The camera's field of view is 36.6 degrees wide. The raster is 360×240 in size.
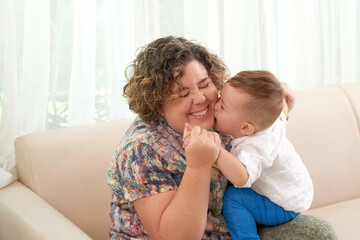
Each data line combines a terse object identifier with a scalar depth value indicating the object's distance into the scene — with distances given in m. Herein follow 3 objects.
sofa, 1.90
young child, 1.73
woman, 1.65
